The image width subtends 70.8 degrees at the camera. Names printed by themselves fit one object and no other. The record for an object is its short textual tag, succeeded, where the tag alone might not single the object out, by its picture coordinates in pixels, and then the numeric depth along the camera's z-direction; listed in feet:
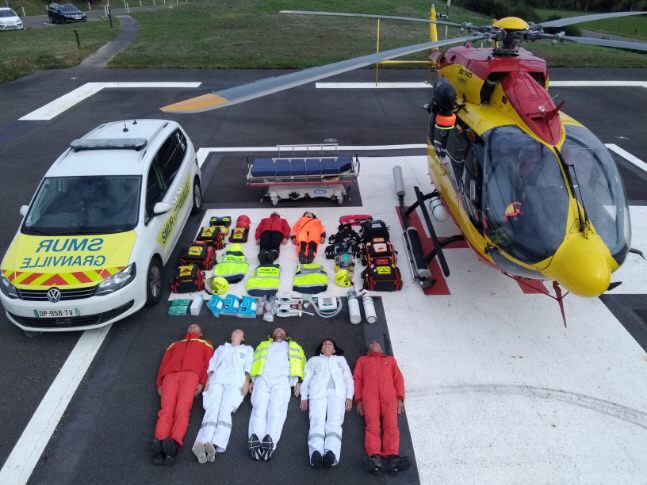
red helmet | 29.01
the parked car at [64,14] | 113.91
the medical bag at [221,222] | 28.91
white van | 19.54
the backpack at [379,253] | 25.04
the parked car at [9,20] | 99.91
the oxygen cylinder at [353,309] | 22.04
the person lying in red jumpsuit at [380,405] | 15.58
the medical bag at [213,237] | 27.09
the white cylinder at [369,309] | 21.97
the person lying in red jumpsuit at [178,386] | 15.94
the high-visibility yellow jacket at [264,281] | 23.72
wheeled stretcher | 31.01
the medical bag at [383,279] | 23.88
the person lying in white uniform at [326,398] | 15.88
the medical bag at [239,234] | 27.84
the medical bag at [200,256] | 25.12
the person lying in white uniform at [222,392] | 16.12
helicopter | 17.31
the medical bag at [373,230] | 27.20
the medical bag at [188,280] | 23.69
